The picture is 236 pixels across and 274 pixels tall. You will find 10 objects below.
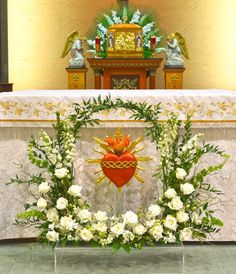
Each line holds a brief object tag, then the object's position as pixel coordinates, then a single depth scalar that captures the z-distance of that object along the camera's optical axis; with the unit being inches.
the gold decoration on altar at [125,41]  225.5
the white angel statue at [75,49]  233.5
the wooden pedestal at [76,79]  236.8
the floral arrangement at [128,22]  238.4
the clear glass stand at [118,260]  127.2
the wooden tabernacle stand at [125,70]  224.1
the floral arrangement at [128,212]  124.3
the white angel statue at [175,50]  233.6
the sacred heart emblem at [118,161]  126.0
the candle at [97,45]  231.5
